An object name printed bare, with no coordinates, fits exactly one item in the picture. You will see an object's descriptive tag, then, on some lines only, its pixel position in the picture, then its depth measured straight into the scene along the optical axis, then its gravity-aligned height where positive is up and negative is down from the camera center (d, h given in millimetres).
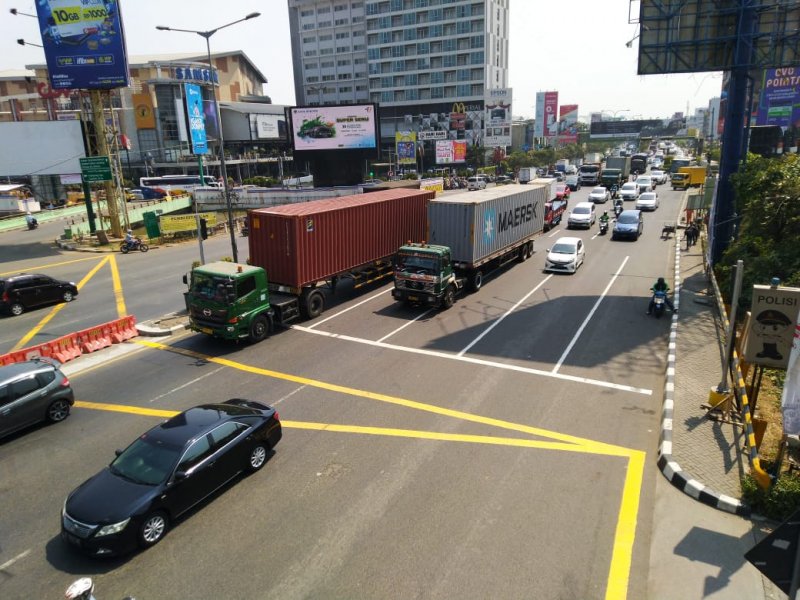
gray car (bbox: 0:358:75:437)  11602 -5044
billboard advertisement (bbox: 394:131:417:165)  80375 +476
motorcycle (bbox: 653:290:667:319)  19453 -5544
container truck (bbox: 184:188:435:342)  16922 -3785
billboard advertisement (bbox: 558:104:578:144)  146625 +7208
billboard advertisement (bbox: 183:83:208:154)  57906 +4439
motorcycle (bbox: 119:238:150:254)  35688 -5498
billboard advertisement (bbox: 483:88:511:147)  101438 +6141
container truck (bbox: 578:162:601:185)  69375 -3330
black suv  21469 -5189
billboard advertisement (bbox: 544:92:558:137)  133500 +7693
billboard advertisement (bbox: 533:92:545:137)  142750 +8158
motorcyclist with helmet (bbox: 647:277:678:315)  19469 -5081
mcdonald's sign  103625 +6783
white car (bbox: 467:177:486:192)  69450 -4180
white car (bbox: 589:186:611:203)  51594 -4471
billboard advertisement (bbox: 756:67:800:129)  56594 +4725
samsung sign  91375 +14469
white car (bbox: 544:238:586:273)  26547 -5249
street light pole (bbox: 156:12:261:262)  20712 +179
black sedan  8023 -5128
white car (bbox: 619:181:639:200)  54531 -4510
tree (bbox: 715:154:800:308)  17688 -2939
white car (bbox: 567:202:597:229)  39469 -4939
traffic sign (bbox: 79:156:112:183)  36750 -333
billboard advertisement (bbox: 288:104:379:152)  65250 +3460
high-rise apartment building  103562 +19602
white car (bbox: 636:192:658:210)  47844 -4842
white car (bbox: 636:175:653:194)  57666 -4014
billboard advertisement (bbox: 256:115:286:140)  100000 +5695
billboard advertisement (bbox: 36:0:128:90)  33822 +7529
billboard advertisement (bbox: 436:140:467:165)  88438 -113
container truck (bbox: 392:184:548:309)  20500 -3902
